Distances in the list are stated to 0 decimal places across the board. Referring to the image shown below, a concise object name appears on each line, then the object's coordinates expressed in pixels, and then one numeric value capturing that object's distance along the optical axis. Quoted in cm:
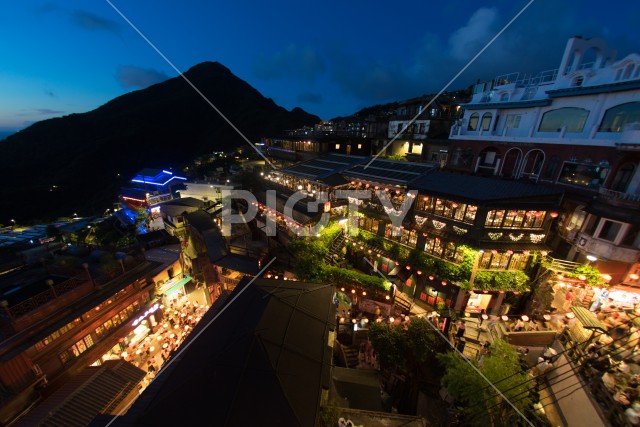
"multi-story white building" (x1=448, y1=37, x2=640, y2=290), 1523
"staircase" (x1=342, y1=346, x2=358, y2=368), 1837
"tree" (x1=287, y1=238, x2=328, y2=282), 2147
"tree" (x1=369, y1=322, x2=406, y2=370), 1508
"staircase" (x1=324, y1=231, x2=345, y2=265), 2450
